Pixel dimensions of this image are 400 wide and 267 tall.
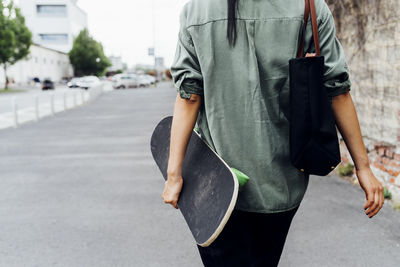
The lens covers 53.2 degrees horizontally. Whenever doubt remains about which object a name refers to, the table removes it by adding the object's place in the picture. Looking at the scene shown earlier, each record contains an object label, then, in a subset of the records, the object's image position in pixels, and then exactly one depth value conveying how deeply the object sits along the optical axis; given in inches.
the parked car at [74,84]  1802.4
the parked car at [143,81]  1709.0
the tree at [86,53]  2625.5
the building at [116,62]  5130.4
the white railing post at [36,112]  515.5
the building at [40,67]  2044.8
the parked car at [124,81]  1622.8
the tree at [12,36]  1455.5
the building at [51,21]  2819.9
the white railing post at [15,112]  449.5
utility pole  1842.5
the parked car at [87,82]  1670.8
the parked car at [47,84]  1696.6
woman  51.2
